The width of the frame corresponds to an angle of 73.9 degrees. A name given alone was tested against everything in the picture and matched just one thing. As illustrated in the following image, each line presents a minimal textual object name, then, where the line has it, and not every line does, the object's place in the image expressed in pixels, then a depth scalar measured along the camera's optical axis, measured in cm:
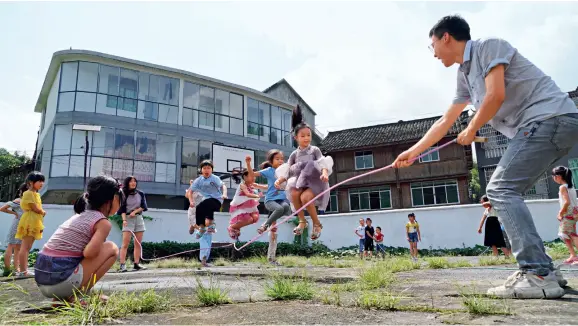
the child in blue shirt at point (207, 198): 686
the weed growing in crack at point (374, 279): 336
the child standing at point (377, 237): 1446
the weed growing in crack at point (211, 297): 262
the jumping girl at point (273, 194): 638
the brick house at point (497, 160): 2269
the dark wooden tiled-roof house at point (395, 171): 2509
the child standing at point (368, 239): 1391
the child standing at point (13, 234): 688
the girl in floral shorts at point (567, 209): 615
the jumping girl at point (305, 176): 519
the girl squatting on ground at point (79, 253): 286
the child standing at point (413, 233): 1240
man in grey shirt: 254
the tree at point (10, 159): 4256
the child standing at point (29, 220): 642
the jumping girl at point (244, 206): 665
